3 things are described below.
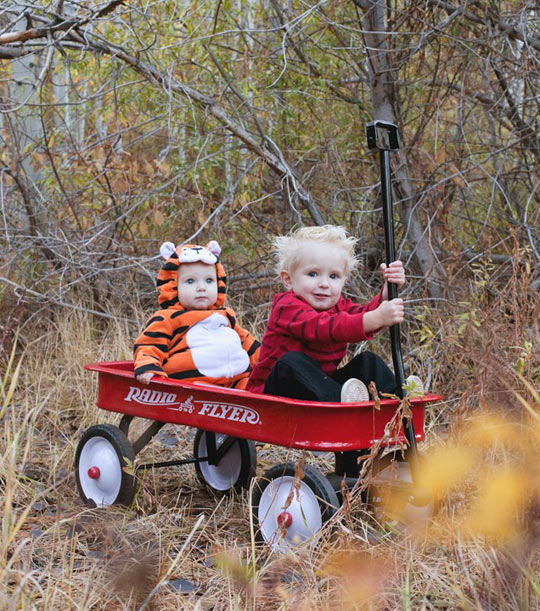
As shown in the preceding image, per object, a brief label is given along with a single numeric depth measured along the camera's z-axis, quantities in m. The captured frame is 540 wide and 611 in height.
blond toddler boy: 3.06
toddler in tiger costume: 3.57
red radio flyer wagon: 2.81
